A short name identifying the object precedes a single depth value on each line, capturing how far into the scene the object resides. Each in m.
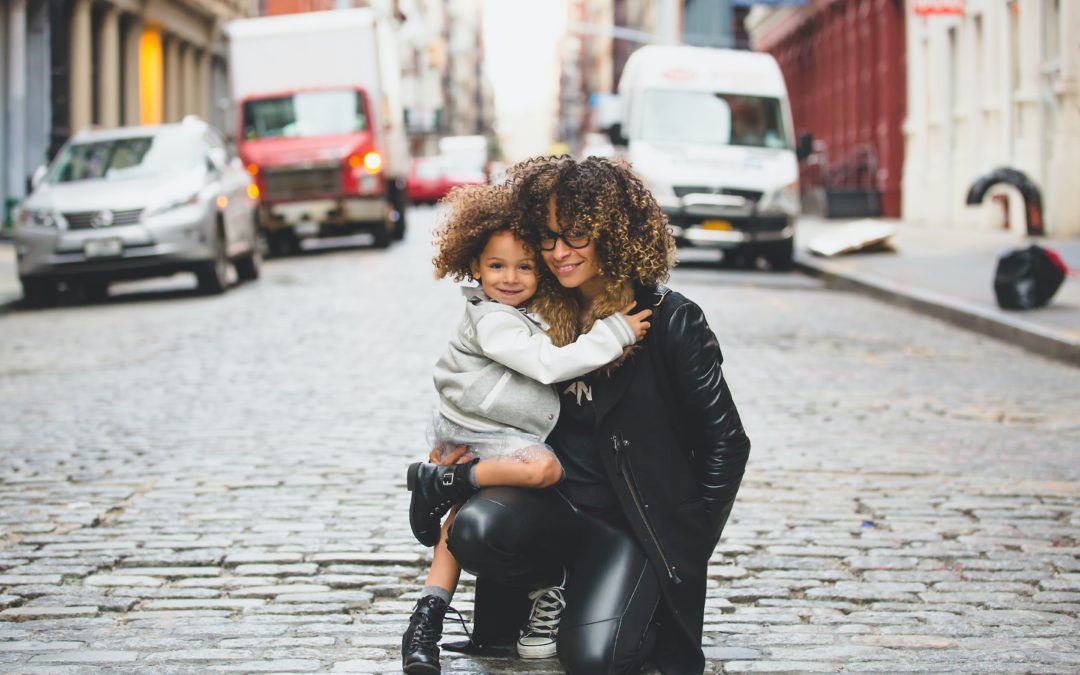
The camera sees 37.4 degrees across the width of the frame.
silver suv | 15.51
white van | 20.05
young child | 3.71
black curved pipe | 14.66
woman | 3.77
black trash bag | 12.74
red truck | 23.19
